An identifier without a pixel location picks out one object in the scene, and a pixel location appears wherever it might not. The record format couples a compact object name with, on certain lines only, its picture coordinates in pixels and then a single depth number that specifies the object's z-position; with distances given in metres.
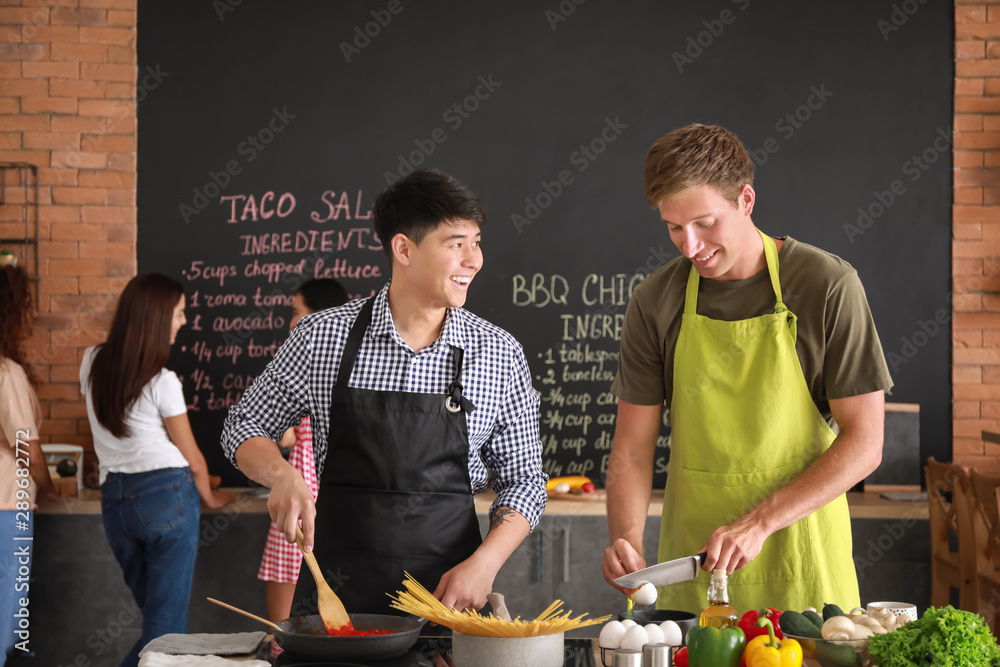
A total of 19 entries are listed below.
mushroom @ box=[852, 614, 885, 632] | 1.34
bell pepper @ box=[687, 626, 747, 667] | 1.22
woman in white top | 3.13
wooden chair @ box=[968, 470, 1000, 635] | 3.16
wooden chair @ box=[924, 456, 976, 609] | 3.28
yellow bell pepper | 1.20
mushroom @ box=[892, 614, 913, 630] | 1.34
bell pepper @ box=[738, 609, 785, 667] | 1.31
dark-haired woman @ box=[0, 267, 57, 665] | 3.04
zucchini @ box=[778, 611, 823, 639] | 1.35
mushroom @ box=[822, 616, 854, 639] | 1.29
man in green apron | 1.72
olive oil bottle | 1.37
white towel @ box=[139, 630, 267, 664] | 1.42
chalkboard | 4.01
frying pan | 1.34
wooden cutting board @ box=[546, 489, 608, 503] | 3.62
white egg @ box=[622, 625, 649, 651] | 1.26
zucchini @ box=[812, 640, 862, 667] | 1.26
